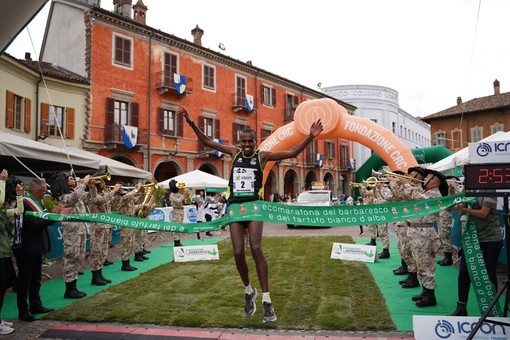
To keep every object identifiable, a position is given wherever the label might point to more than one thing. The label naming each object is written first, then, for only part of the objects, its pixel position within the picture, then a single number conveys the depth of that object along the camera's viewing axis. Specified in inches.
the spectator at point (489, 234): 198.4
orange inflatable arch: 452.4
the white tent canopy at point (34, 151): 313.6
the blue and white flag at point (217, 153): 1193.8
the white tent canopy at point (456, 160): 386.7
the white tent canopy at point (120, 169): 506.5
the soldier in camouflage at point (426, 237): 239.0
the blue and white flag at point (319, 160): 1674.5
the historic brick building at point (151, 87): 959.6
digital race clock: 171.8
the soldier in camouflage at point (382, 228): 394.0
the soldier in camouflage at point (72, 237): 272.2
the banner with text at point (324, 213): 199.3
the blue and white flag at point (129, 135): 965.8
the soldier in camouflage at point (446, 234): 388.5
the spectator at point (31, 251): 226.4
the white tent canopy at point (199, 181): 796.6
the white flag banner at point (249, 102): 1337.4
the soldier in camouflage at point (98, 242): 320.5
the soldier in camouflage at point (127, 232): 387.5
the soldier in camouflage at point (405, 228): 259.8
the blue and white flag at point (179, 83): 1090.1
